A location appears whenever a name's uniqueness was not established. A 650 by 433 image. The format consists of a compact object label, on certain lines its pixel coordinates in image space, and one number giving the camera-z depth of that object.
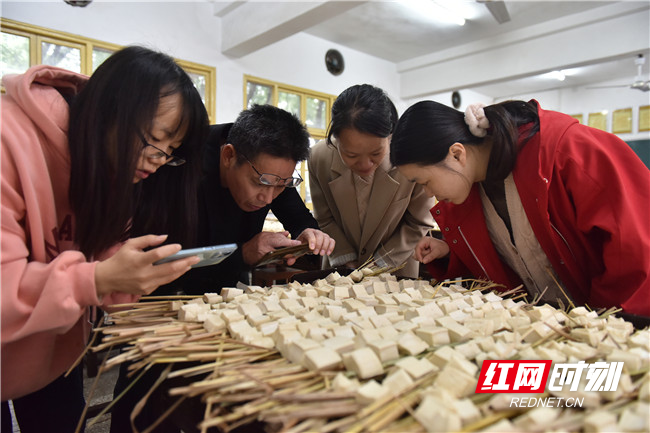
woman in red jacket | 1.26
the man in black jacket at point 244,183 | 1.83
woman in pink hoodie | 0.96
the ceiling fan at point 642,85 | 7.71
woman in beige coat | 2.19
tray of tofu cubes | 0.66
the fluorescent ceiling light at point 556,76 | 9.91
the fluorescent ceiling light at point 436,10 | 6.12
